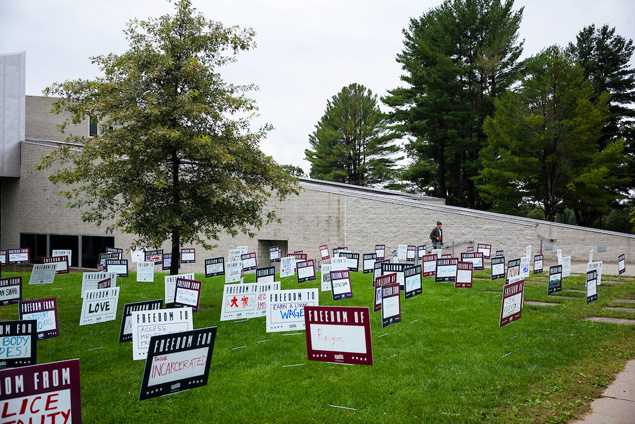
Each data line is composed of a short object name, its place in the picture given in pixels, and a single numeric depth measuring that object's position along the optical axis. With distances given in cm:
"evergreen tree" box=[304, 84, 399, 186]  5178
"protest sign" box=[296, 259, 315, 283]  1482
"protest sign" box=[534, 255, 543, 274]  1662
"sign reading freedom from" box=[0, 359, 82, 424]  399
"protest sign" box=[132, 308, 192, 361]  707
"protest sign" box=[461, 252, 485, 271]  1613
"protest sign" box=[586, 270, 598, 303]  1155
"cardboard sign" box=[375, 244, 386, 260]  2267
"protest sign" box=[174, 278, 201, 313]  1041
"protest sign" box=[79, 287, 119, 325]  1001
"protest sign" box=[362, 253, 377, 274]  1769
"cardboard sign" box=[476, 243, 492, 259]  2066
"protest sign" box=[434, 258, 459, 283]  1338
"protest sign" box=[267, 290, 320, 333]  852
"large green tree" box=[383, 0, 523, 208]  3831
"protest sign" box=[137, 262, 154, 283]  1538
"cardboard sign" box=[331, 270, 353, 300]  1158
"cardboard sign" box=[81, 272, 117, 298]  1238
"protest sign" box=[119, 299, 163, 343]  825
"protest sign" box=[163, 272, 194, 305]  1112
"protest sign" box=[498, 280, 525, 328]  839
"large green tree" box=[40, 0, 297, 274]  1151
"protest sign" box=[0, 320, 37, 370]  636
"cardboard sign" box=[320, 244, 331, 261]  2062
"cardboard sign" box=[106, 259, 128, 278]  1619
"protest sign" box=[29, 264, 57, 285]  1667
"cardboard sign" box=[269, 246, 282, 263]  2183
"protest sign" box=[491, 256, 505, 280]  1409
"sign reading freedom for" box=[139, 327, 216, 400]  514
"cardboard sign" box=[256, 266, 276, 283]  1165
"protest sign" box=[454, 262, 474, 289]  1230
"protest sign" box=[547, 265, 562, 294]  1284
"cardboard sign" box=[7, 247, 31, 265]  2219
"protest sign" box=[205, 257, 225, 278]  1644
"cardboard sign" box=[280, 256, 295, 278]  1676
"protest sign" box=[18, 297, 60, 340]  835
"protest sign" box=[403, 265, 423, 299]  1126
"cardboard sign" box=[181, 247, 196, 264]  2220
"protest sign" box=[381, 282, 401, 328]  853
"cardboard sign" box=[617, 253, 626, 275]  1590
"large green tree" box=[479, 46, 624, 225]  3089
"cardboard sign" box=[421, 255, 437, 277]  1456
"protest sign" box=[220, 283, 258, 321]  1003
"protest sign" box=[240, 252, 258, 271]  1765
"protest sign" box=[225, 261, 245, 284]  1525
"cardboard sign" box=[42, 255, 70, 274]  1870
